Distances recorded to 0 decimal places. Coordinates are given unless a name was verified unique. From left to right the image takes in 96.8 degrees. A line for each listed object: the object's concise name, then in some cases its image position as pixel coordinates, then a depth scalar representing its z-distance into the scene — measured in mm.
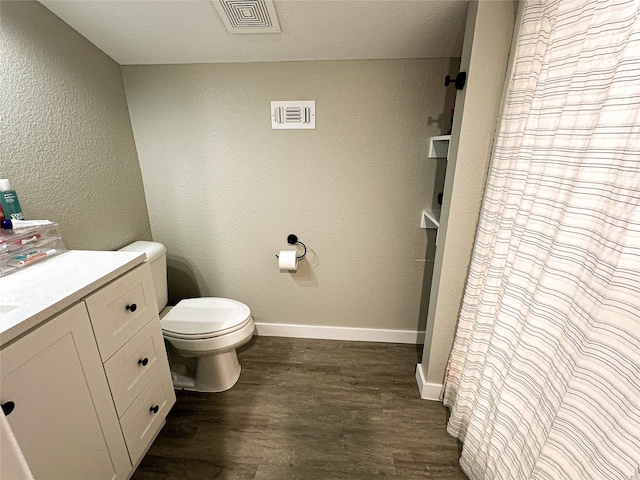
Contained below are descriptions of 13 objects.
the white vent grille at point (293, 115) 1641
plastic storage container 1055
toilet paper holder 1908
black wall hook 1166
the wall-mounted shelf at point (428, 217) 1666
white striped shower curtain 605
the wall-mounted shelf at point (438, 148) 1598
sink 837
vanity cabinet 752
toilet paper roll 1869
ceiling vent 1198
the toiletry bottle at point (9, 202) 1081
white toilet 1531
